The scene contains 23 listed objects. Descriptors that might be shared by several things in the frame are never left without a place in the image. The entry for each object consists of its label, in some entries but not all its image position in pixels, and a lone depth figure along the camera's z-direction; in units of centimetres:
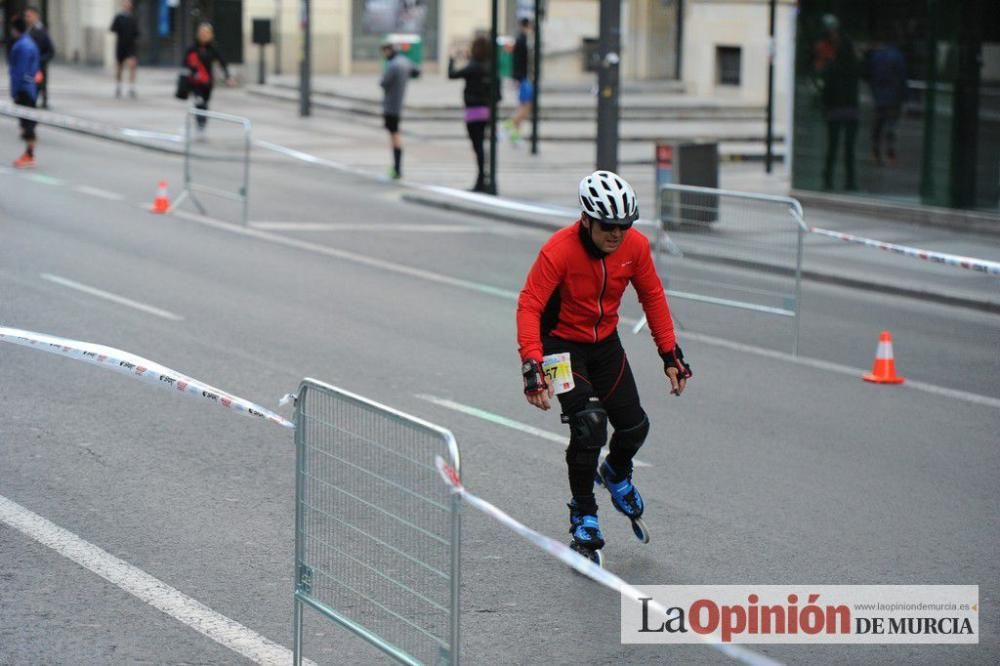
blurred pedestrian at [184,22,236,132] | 2970
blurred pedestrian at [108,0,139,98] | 3581
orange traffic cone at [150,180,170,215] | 1988
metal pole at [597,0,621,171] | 2045
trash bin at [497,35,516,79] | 3784
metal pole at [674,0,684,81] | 4106
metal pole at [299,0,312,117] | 3266
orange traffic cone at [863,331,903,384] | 1216
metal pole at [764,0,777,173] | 2677
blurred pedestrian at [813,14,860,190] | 2270
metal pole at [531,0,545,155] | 2673
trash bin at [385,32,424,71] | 4206
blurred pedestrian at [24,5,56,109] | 2675
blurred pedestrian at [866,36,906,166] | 2198
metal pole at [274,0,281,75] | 4248
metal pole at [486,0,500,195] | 2286
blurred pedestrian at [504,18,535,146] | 3006
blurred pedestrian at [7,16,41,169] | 2458
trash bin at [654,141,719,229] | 2027
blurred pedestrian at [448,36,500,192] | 2327
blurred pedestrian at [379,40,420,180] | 2447
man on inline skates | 739
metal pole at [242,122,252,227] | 1936
